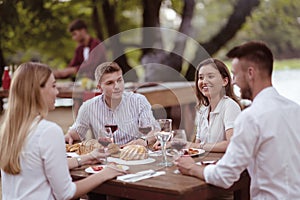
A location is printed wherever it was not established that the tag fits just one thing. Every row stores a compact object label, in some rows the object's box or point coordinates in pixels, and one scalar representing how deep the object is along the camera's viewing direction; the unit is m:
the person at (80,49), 6.28
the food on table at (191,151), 2.72
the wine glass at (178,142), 2.44
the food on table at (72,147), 2.93
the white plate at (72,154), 2.81
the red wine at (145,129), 2.66
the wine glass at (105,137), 2.62
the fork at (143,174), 2.30
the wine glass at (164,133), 2.57
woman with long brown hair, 2.94
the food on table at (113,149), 2.78
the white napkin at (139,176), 2.28
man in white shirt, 2.17
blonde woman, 2.19
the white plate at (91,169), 2.45
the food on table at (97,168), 2.48
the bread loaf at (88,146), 2.78
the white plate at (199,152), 2.69
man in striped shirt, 3.25
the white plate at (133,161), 2.60
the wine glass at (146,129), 2.66
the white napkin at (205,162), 2.49
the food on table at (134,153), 2.66
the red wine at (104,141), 2.61
